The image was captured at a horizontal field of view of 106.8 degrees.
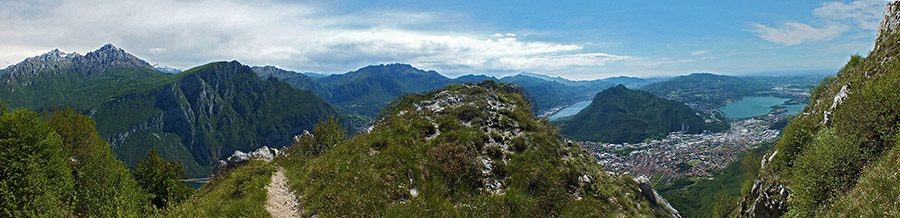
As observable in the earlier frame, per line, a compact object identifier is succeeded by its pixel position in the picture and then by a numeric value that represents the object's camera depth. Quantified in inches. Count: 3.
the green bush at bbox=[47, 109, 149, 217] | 1079.0
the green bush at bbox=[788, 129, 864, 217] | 635.5
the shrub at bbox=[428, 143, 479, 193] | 594.2
